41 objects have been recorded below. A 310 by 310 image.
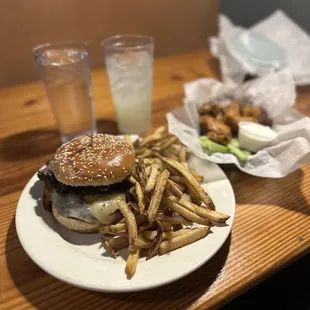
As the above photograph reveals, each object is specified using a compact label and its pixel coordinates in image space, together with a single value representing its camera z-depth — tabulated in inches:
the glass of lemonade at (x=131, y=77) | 19.0
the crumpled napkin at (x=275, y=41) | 26.7
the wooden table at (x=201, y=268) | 11.1
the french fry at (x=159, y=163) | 14.7
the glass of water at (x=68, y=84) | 18.2
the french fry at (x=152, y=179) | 12.7
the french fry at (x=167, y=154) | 15.8
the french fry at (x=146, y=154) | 15.7
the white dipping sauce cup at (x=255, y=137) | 17.6
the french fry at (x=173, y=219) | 12.5
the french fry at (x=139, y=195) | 12.2
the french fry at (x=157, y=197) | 11.9
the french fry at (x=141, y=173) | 13.3
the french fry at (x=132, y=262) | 10.6
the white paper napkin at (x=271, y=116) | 16.4
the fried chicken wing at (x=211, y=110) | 20.6
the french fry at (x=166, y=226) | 12.2
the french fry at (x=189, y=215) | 12.4
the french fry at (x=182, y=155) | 16.0
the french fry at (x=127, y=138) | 17.2
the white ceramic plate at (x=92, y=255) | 10.4
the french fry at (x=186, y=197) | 13.8
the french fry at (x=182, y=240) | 11.6
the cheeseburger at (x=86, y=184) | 12.7
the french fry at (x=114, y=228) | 11.9
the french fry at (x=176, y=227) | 12.9
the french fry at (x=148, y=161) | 14.9
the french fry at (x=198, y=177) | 14.4
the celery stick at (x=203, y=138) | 18.2
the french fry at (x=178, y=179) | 14.2
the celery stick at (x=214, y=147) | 17.5
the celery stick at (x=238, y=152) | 17.0
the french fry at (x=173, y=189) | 13.1
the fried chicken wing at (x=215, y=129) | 17.9
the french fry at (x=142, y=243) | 11.4
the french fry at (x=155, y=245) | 11.5
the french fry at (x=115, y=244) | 12.0
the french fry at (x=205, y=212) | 12.1
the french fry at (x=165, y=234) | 11.9
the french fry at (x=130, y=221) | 11.4
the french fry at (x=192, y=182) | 13.2
